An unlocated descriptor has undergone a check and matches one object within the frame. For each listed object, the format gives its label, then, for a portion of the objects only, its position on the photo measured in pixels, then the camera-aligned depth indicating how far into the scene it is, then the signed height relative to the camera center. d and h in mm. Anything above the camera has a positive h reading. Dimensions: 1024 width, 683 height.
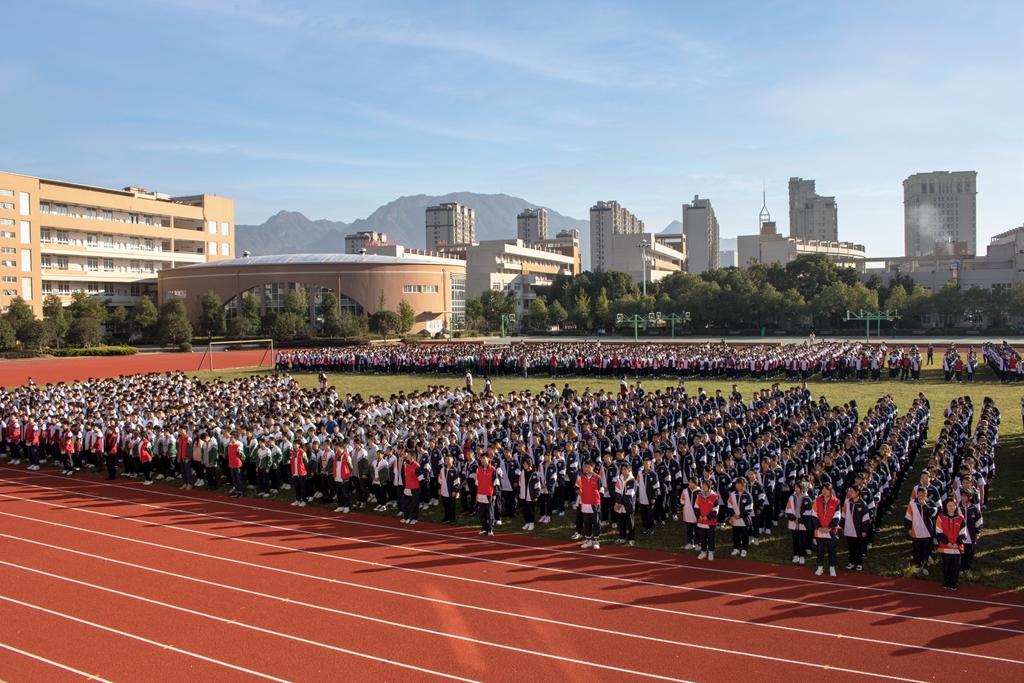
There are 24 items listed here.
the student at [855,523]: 9328 -2491
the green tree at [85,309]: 57500 +2844
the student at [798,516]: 9539 -2444
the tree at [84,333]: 51156 +758
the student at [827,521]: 9242 -2433
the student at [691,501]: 10102 -2352
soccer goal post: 56250 -203
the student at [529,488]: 11609 -2441
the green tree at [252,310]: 61594 +2768
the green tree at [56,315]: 50406 +2187
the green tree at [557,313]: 74750 +2570
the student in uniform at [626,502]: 10695 -2476
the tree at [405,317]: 63312 +2007
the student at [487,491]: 11195 -2388
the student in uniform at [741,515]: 9922 -2512
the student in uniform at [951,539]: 8625 -2500
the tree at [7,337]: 46438 +495
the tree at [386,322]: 62188 +1544
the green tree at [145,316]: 59812 +2257
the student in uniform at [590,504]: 10617 -2494
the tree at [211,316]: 61969 +2252
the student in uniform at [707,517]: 9883 -2513
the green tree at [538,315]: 75125 +2427
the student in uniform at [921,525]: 9133 -2485
